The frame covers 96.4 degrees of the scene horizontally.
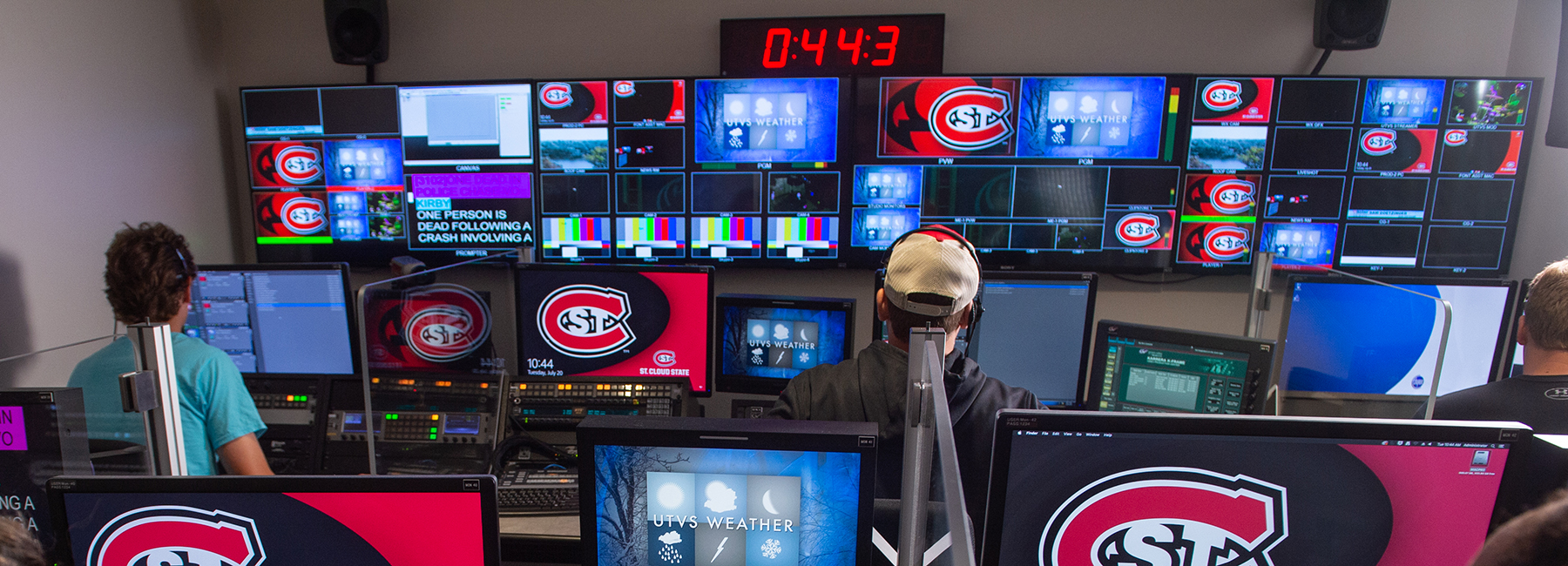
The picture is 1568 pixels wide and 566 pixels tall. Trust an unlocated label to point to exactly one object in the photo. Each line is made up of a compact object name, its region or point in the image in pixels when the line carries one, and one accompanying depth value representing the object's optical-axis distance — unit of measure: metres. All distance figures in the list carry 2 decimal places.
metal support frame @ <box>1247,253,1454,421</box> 2.21
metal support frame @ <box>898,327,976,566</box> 0.77
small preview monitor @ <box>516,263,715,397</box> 2.08
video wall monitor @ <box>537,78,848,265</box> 3.07
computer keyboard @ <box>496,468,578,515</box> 1.84
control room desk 1.76
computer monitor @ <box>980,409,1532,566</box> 0.86
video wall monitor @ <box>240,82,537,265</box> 3.15
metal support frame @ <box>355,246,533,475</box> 1.80
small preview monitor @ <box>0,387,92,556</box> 1.03
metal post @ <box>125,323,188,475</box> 1.04
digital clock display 3.04
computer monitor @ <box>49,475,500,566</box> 0.90
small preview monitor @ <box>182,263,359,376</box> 2.18
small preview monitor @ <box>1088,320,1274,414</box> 1.73
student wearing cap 1.35
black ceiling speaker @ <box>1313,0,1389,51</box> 2.84
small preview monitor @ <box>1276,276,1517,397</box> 2.10
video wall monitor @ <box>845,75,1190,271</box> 2.99
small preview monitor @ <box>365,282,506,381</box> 2.08
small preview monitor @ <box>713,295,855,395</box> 2.06
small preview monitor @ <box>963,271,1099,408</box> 2.04
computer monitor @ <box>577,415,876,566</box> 0.97
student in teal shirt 1.60
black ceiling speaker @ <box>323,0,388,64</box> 3.07
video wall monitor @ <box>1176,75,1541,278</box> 2.92
